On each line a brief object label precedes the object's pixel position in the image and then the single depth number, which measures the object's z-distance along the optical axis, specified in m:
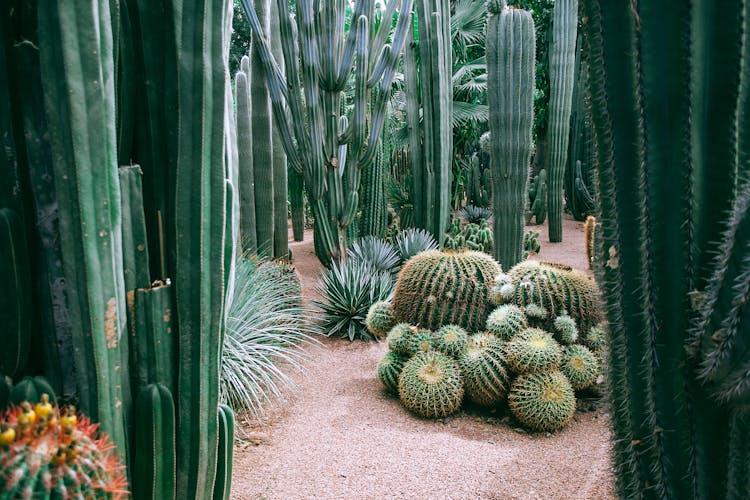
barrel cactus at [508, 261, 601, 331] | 4.11
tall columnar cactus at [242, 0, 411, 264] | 6.29
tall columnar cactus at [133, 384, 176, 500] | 1.71
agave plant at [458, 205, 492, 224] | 11.80
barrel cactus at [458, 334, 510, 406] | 3.76
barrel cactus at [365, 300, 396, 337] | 4.60
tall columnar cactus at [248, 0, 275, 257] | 6.96
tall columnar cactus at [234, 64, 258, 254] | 6.59
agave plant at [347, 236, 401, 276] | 6.90
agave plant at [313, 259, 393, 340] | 5.64
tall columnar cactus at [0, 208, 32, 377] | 1.52
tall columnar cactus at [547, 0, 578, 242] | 9.96
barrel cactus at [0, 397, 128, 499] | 0.96
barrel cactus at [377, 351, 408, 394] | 4.12
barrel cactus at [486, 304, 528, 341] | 3.92
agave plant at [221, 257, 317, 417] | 3.85
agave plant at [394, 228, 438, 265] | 7.24
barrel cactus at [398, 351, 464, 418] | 3.74
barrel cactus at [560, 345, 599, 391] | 3.88
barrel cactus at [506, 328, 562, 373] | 3.69
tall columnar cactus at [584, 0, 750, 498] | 1.52
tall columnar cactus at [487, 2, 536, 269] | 6.45
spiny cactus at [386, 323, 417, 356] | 4.12
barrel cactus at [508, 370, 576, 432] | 3.56
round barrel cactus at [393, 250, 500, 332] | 4.29
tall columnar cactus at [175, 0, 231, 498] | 1.82
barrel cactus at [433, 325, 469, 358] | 3.98
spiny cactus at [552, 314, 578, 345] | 3.96
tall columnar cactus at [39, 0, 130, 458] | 1.50
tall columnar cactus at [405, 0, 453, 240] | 7.42
